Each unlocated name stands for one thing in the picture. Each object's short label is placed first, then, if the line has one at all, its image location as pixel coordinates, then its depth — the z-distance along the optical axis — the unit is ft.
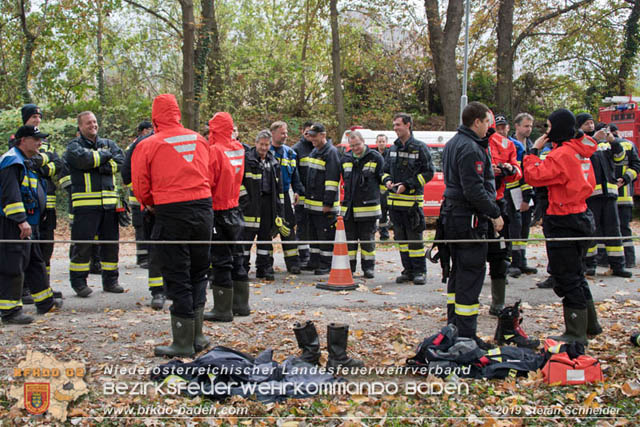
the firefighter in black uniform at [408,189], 28.22
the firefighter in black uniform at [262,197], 27.86
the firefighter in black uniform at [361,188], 29.48
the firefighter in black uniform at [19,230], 21.50
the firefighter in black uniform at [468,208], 18.15
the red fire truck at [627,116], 60.80
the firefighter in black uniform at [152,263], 23.68
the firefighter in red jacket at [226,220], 20.40
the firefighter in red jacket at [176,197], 17.40
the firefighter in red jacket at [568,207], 18.78
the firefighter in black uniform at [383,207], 41.65
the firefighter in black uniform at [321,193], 30.19
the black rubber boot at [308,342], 16.51
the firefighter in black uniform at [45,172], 23.57
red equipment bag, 15.67
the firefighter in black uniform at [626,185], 31.42
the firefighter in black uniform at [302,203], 32.22
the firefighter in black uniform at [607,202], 29.84
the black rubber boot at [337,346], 16.46
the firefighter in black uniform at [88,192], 24.97
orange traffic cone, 27.43
